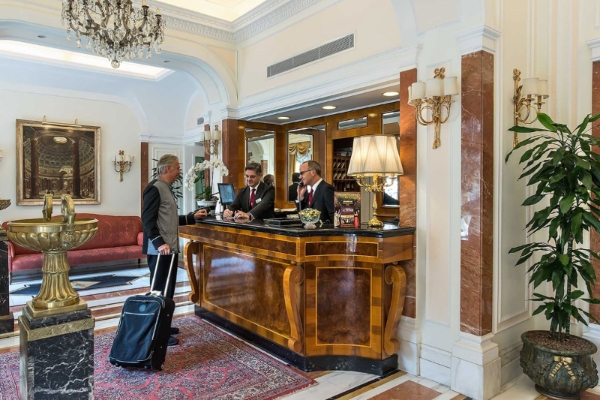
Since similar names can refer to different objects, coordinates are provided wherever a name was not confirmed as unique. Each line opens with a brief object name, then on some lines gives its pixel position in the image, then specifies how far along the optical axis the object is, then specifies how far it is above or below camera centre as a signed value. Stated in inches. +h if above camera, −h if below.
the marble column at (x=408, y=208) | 131.5 -4.2
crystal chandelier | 145.9 +61.3
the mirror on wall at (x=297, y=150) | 244.8 +27.9
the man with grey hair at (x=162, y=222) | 142.9 -9.6
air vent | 172.2 +63.4
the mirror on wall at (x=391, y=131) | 195.9 +30.6
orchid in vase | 212.4 +13.3
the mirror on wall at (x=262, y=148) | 256.8 +29.5
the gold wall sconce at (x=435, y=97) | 118.8 +28.8
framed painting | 291.7 +24.4
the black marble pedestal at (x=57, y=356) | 65.8 -26.1
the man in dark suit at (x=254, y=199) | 174.9 -1.6
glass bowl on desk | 135.1 -6.7
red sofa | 260.0 -37.9
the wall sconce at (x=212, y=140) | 243.3 +32.6
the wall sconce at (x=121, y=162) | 331.0 +26.1
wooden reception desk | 125.5 -30.7
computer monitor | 190.5 +1.0
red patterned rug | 115.6 -54.7
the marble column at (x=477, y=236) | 114.5 -11.3
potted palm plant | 106.5 -18.2
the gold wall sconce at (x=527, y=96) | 116.8 +28.8
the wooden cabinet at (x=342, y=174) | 229.8 +11.9
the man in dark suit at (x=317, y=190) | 160.6 +2.1
